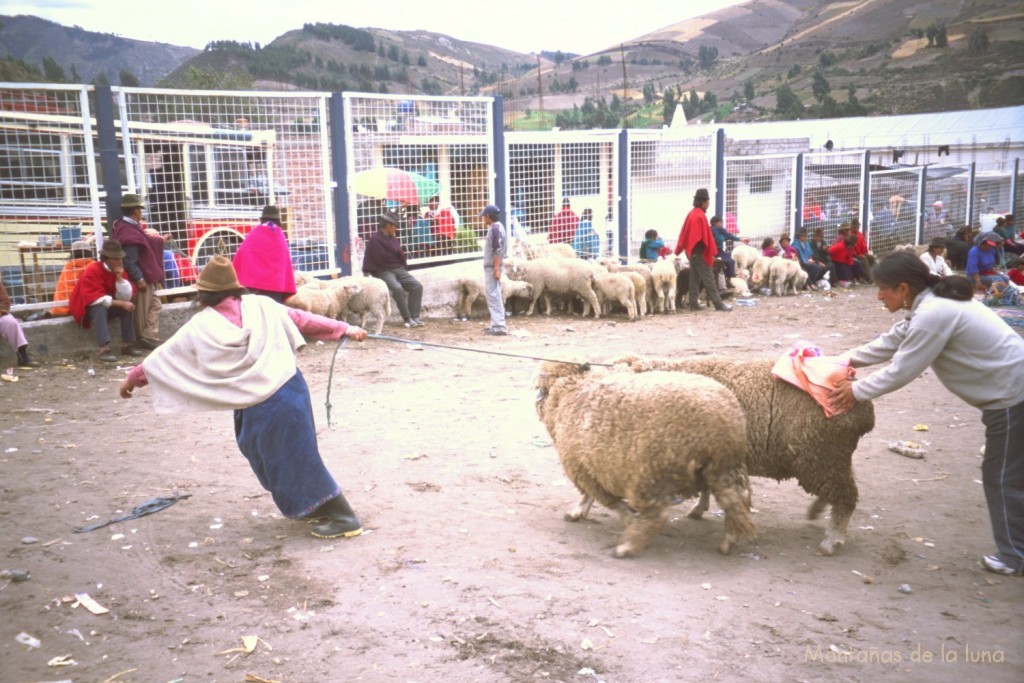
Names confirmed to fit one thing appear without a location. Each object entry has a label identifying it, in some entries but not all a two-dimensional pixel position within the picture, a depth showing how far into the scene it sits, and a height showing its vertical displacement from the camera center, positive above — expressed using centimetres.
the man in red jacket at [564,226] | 1509 -23
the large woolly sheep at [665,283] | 1366 -114
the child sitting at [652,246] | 1538 -62
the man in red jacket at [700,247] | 1341 -57
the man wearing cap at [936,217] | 2302 -29
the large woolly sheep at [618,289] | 1315 -118
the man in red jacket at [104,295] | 964 -83
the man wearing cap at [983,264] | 1416 -96
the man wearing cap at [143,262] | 977 -48
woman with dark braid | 446 -83
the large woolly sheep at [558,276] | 1328 -97
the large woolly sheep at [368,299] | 1130 -109
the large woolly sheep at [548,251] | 1440 -64
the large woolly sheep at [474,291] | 1292 -117
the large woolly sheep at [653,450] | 464 -131
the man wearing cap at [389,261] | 1191 -62
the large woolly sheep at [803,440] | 476 -129
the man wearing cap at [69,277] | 1002 -65
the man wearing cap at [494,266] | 1161 -71
